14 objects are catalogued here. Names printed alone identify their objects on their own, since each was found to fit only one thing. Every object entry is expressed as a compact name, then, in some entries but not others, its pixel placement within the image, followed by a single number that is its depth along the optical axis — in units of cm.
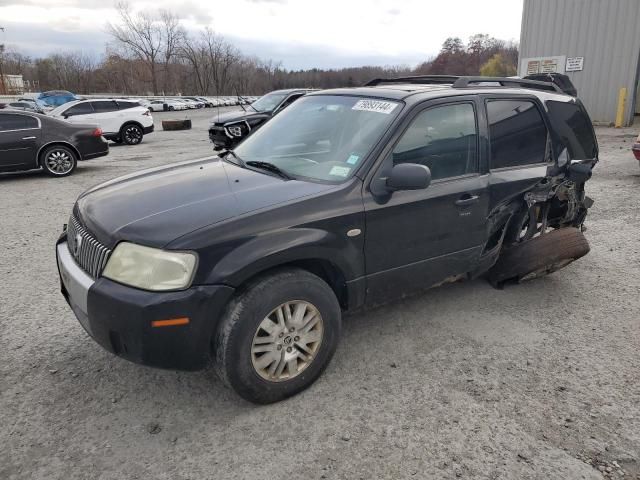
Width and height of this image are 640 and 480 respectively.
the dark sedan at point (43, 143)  1002
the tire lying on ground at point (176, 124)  2409
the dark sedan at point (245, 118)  1292
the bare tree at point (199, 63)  8631
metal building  1788
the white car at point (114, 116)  1669
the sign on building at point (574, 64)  1903
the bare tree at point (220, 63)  8731
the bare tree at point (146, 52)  8023
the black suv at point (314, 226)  252
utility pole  7076
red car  895
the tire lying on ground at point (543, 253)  412
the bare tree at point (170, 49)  8400
